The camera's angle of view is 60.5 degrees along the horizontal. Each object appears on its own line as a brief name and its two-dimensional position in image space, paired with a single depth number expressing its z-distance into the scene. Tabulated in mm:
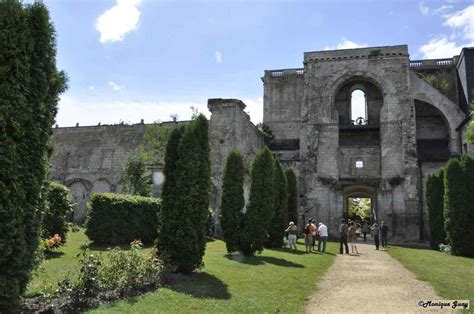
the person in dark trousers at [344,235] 19138
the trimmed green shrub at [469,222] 17328
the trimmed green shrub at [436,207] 21125
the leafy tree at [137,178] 28078
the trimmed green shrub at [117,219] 15820
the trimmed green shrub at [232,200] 14688
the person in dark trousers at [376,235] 21703
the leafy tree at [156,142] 35588
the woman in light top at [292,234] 18156
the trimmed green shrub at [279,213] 18891
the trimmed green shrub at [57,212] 13605
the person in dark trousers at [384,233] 23422
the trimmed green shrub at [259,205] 14883
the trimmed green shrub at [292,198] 23062
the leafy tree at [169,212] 10000
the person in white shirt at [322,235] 19484
